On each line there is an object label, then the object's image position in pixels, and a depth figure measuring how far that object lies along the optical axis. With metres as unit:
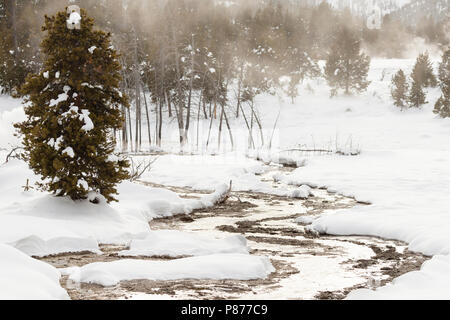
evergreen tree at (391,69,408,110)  47.37
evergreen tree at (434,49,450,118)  40.12
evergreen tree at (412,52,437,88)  48.33
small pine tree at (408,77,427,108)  46.19
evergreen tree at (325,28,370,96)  50.41
